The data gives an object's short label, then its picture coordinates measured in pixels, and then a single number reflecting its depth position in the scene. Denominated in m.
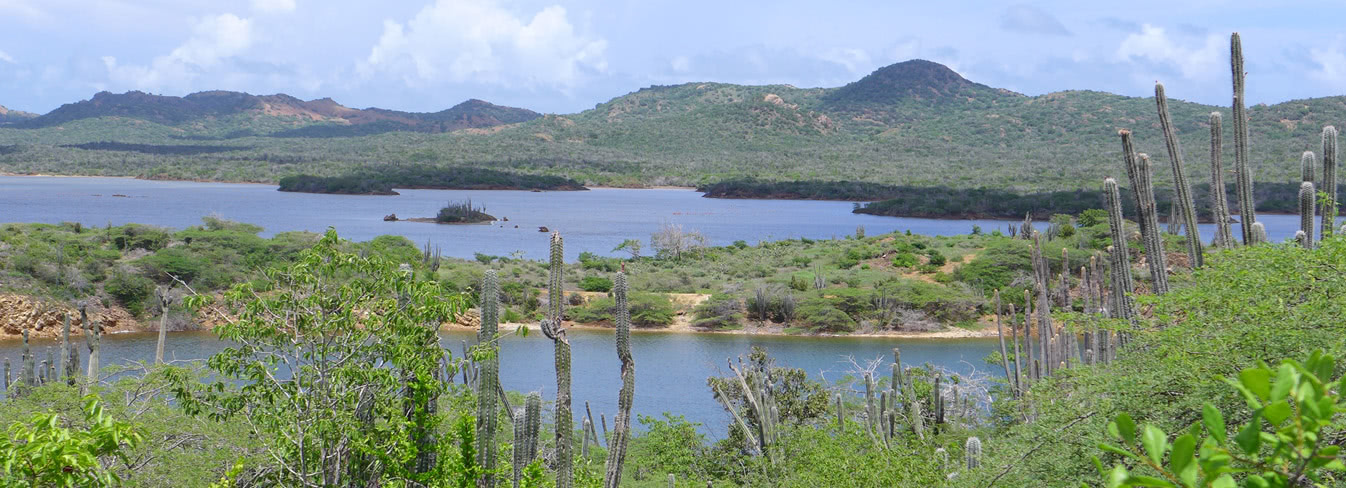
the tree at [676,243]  52.37
